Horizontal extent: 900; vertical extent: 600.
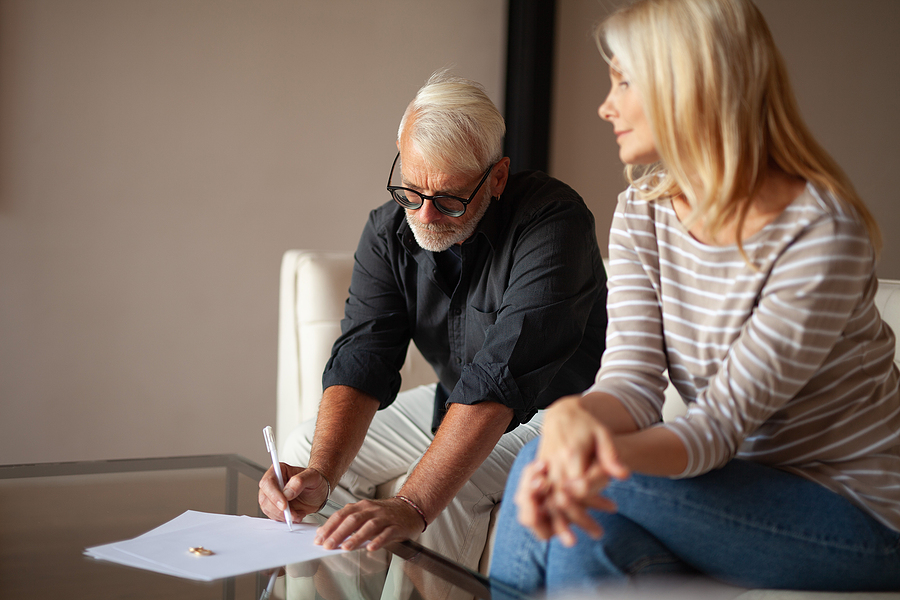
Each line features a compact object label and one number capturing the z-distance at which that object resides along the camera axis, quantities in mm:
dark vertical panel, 2789
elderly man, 1182
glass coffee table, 852
